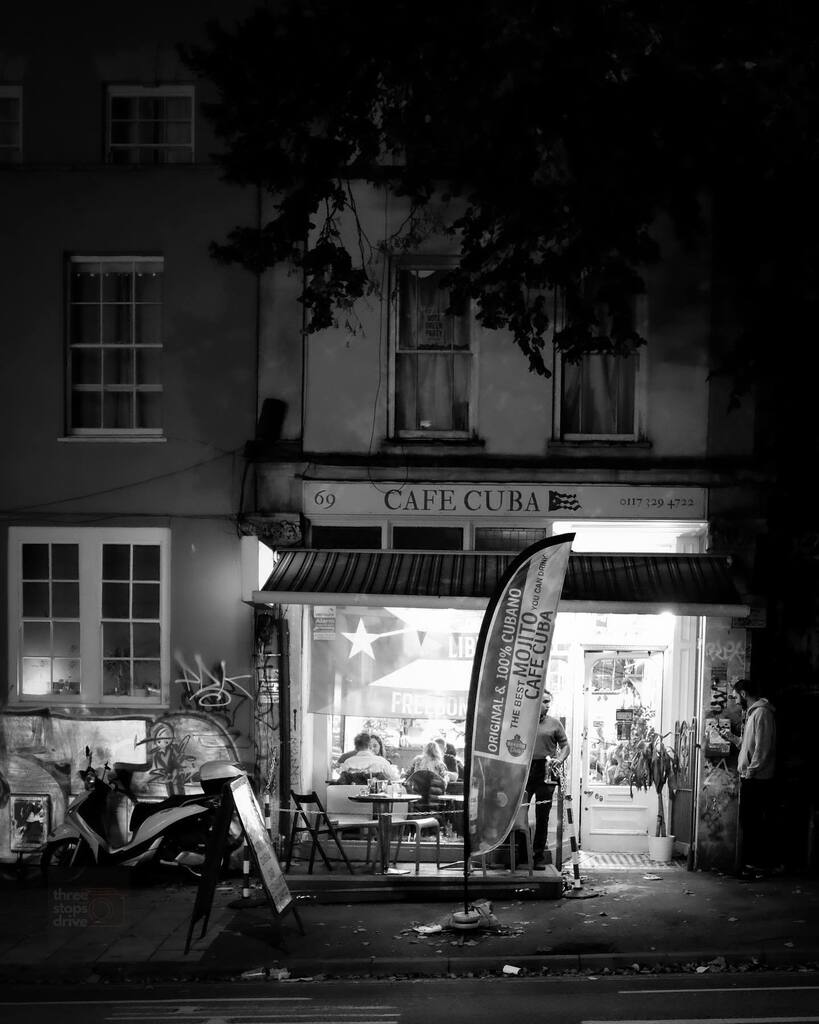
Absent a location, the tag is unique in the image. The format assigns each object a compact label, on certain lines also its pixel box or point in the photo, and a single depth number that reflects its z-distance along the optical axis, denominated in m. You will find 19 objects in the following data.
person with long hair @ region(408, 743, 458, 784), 13.35
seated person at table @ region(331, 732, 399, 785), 13.40
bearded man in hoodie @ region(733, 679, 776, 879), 12.60
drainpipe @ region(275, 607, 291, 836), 13.30
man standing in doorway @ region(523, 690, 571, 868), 12.67
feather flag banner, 10.13
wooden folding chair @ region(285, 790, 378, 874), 12.28
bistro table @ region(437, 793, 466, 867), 12.90
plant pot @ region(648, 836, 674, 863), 13.46
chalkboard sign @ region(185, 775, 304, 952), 9.52
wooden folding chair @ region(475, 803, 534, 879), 11.95
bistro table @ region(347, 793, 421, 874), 12.09
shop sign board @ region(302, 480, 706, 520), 13.17
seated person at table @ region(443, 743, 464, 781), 13.64
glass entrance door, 13.91
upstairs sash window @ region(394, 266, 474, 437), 13.63
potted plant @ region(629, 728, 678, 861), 13.66
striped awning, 12.08
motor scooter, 11.88
